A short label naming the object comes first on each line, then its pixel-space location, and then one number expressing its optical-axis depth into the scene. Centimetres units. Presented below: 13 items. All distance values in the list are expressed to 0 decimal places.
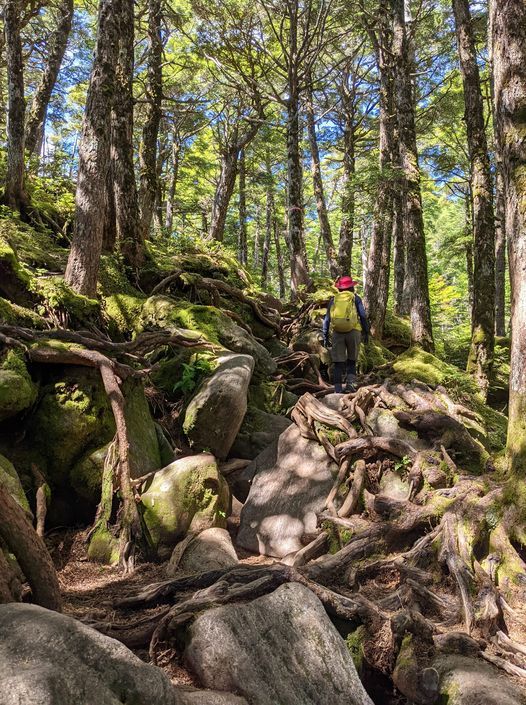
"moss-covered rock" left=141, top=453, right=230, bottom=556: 605
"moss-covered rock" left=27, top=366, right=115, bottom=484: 635
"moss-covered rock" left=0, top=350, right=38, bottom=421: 571
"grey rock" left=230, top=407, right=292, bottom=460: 834
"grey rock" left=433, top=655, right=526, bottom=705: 304
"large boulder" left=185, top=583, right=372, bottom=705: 309
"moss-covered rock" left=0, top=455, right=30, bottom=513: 517
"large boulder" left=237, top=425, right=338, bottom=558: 641
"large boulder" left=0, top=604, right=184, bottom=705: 217
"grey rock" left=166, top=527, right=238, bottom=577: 544
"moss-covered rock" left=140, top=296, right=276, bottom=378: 987
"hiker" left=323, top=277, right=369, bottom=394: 930
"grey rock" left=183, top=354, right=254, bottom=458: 766
